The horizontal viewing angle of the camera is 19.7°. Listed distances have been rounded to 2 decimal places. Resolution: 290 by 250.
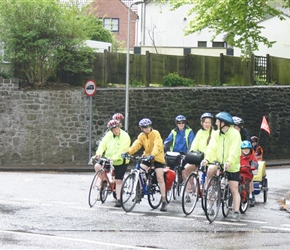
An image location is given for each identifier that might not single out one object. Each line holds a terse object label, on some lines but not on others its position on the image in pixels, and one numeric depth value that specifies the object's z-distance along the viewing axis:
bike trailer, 17.44
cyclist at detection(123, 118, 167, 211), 15.03
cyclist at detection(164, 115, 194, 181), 16.97
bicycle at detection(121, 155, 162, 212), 14.72
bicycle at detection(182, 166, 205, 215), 14.41
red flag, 24.91
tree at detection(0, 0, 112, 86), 30.31
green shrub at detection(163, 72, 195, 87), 33.72
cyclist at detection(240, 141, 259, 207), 15.82
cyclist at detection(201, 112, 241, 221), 13.69
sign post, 30.25
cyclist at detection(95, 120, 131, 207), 15.32
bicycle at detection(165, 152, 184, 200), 16.44
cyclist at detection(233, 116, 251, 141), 16.34
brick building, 73.44
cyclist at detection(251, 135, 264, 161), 18.42
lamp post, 30.58
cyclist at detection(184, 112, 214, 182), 15.80
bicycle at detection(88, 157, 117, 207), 15.32
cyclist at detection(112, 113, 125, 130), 15.49
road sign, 30.25
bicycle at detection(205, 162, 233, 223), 13.48
